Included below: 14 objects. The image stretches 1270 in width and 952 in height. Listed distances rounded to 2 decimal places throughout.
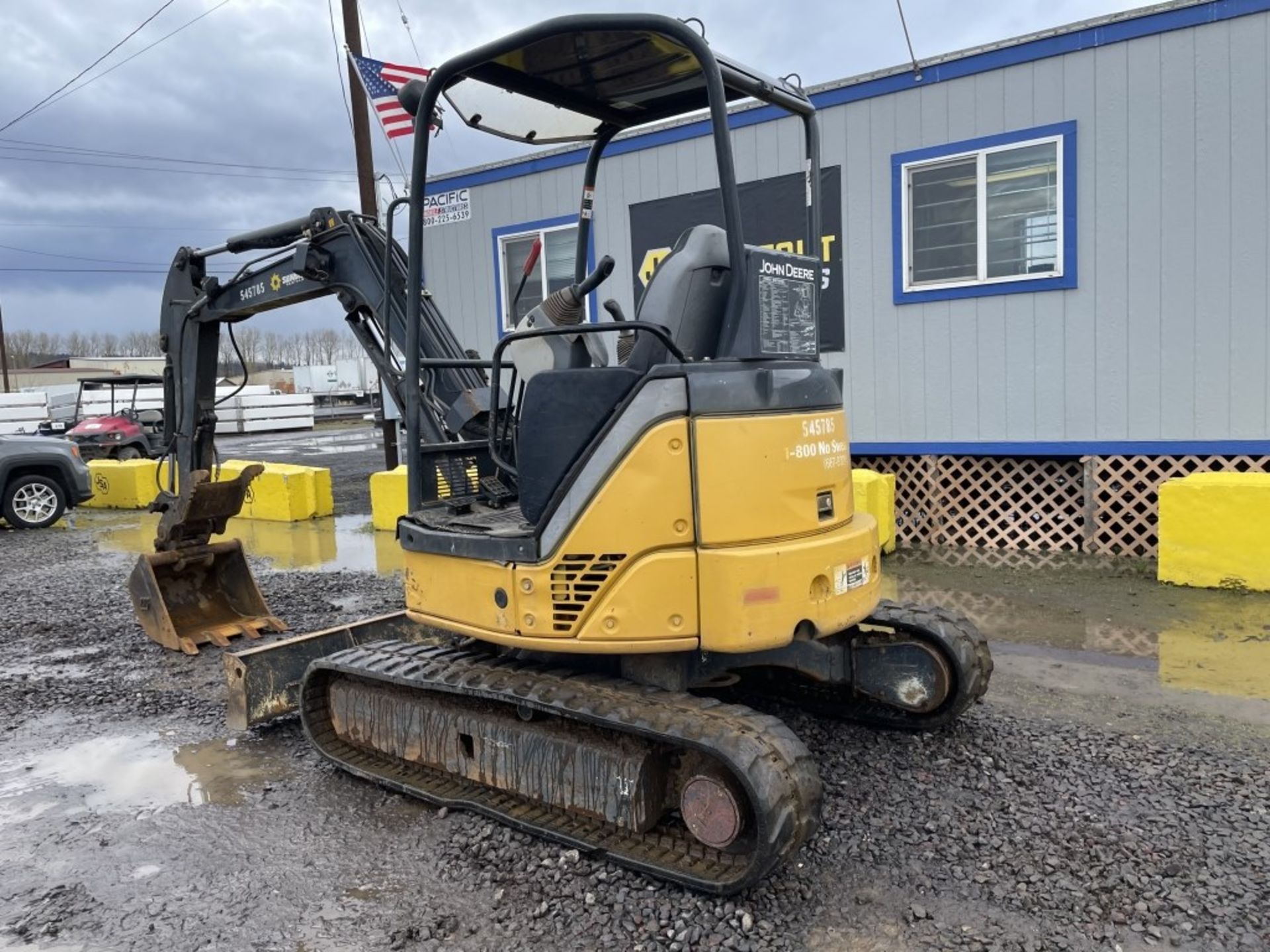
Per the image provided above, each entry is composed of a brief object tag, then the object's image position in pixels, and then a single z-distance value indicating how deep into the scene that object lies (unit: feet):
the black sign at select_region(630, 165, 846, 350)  33.12
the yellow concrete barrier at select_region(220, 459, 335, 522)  43.98
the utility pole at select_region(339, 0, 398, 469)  45.65
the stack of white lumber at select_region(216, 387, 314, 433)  126.93
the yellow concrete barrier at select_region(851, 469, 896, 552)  29.50
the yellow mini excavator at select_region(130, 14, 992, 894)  12.00
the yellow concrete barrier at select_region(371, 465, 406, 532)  38.83
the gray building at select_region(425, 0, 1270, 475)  26.71
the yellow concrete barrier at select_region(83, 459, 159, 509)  53.16
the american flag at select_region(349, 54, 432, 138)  42.19
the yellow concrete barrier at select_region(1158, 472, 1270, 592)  23.91
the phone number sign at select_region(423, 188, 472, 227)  43.04
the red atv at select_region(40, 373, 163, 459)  77.77
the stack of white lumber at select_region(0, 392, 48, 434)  104.12
